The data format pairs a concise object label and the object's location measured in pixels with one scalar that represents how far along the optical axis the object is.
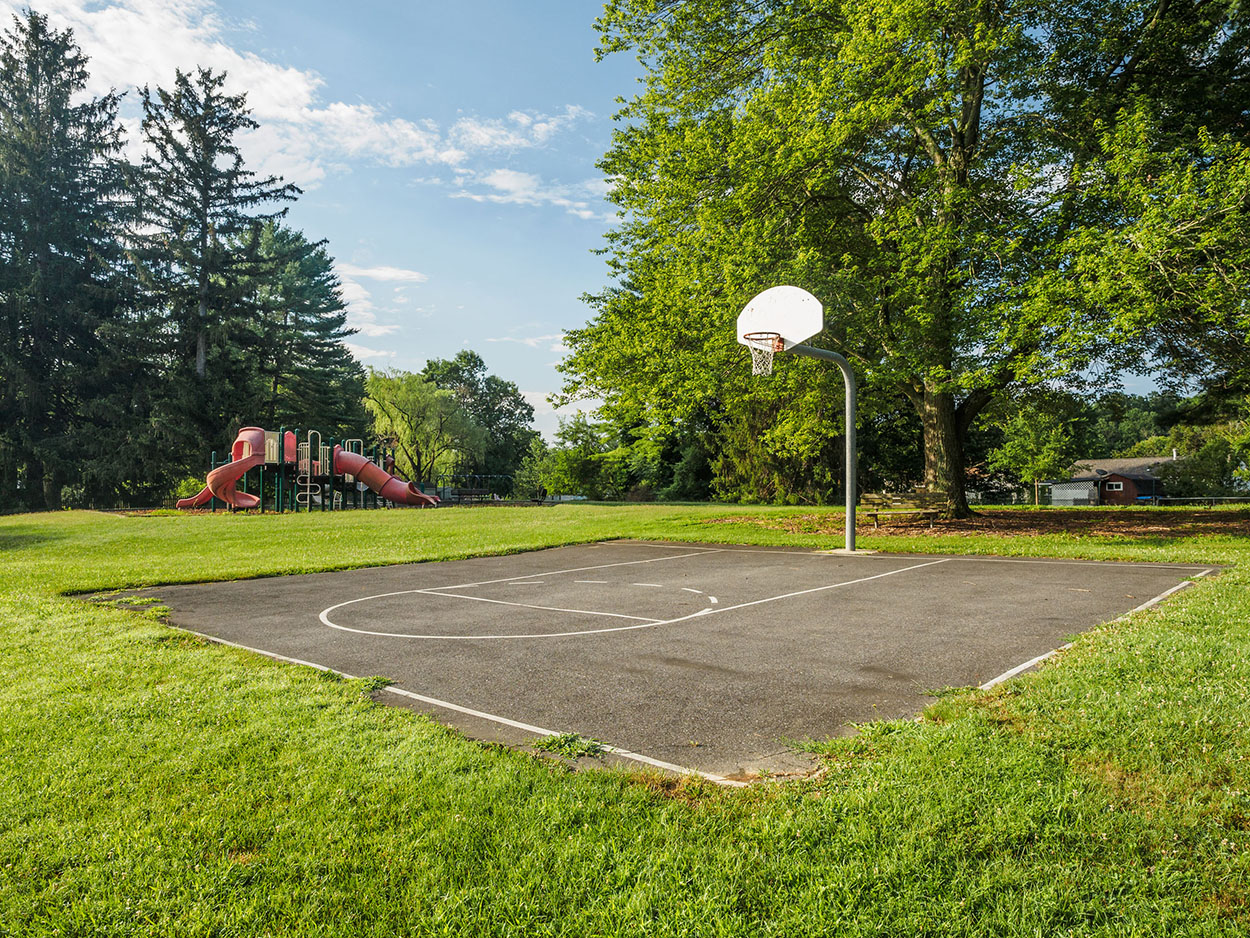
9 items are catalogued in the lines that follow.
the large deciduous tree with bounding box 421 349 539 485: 83.29
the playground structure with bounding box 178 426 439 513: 30.30
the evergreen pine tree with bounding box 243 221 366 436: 49.36
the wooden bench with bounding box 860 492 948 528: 18.64
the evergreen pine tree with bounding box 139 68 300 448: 44.22
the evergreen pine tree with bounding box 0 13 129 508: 41.06
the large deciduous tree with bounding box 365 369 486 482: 48.12
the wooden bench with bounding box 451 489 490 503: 46.47
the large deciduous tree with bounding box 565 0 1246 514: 15.07
